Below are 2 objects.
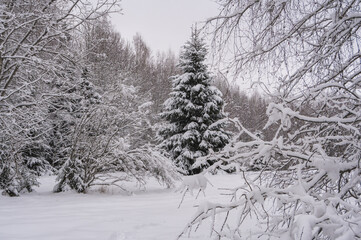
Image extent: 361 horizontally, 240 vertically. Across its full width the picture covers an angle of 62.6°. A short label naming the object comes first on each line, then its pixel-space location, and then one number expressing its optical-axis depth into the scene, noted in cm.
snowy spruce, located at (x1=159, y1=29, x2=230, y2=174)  1493
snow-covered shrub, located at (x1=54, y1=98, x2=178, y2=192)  781
